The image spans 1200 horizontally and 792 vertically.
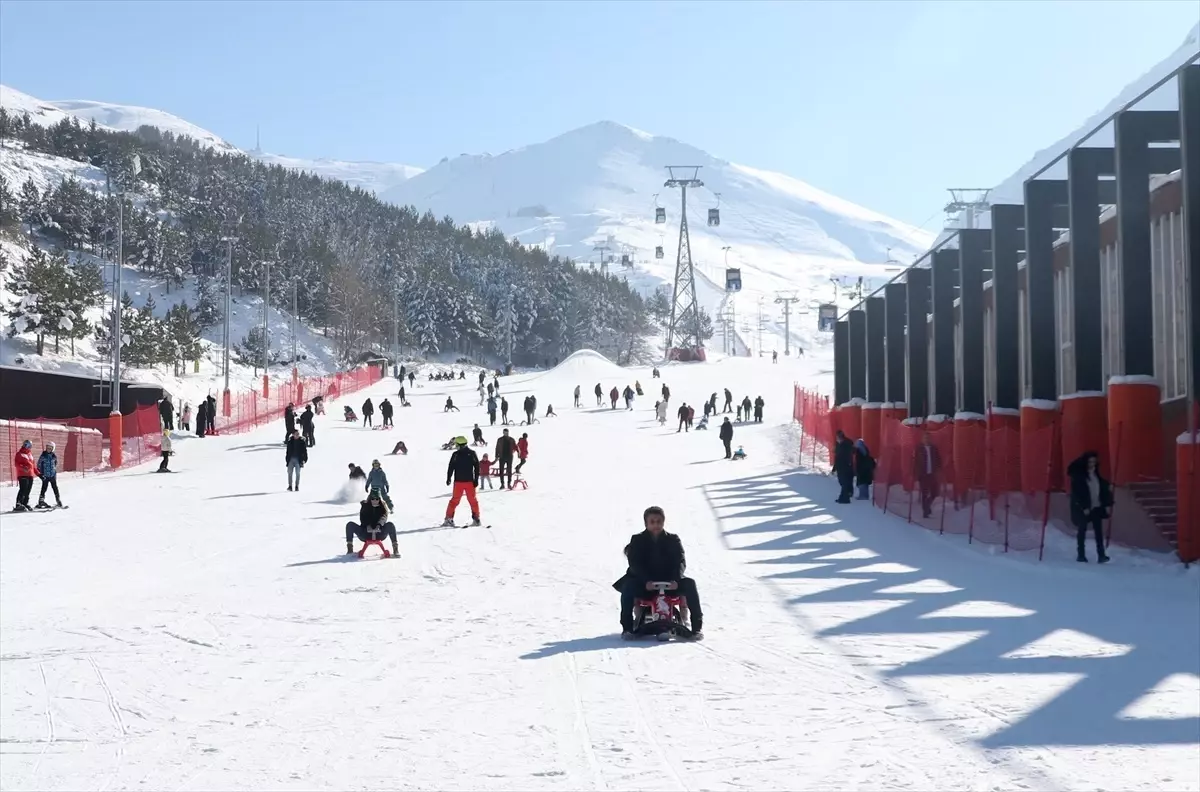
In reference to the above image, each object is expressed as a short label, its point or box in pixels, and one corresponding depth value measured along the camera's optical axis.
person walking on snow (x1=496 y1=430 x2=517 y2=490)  26.21
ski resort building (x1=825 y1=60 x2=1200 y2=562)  15.89
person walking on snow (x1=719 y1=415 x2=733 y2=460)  34.75
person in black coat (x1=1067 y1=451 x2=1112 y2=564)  14.98
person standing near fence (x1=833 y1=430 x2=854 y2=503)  23.48
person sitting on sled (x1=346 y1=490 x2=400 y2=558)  16.89
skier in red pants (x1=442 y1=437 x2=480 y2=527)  19.68
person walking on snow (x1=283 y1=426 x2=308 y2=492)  26.30
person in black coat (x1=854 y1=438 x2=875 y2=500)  23.91
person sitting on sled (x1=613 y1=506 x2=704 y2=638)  10.79
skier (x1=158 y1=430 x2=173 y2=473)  30.80
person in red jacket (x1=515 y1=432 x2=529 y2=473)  27.88
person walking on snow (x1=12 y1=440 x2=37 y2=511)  23.02
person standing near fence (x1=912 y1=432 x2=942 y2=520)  20.22
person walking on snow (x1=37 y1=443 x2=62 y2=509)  23.58
